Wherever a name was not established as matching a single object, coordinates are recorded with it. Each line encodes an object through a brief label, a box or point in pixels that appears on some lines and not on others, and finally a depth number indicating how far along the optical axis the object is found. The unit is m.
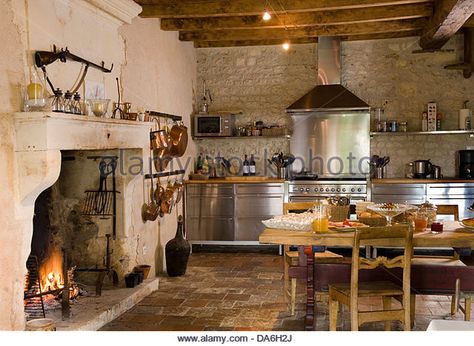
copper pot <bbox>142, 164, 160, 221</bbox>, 5.55
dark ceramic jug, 5.87
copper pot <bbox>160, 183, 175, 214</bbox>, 6.02
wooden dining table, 3.40
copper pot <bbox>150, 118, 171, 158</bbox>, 5.77
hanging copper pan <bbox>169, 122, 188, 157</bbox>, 6.40
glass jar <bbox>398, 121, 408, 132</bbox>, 7.55
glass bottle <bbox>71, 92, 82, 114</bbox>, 3.84
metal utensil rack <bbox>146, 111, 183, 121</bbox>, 5.89
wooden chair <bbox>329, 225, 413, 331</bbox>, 3.22
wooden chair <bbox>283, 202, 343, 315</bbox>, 4.36
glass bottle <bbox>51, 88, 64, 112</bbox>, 3.57
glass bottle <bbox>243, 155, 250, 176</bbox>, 8.01
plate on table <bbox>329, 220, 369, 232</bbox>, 3.57
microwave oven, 7.70
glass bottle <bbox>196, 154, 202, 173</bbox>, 7.95
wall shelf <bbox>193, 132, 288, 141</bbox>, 7.86
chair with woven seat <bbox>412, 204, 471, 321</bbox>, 3.63
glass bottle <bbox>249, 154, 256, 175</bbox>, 8.01
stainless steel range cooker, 7.06
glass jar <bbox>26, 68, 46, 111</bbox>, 3.41
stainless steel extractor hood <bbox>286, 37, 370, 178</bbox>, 7.46
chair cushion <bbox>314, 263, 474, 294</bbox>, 3.63
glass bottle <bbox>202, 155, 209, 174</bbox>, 7.87
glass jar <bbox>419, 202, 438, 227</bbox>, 3.93
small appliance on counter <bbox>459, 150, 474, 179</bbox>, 7.16
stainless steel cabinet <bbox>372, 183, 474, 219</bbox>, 6.84
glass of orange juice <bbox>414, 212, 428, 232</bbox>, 3.77
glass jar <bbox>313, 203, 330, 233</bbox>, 3.52
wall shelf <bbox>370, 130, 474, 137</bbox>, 7.27
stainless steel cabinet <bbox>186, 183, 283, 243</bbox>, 7.28
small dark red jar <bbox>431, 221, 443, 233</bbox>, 3.69
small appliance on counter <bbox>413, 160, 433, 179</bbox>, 7.42
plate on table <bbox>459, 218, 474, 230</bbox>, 3.76
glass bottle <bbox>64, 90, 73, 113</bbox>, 3.71
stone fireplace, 4.82
